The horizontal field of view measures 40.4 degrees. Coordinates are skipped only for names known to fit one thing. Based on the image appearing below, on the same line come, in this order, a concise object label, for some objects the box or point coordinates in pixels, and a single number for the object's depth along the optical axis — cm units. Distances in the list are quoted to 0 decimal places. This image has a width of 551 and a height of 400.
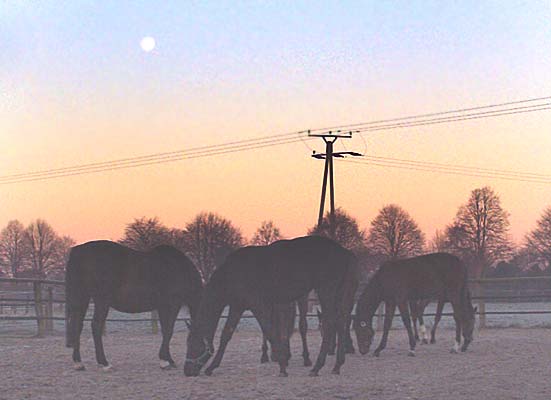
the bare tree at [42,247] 8106
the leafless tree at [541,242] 6550
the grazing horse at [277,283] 1020
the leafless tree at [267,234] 7170
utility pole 4016
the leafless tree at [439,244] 6786
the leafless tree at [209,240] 6072
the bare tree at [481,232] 6303
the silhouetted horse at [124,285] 1088
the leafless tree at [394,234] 6681
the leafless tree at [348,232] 6303
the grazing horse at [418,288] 1355
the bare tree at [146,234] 5666
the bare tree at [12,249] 8050
